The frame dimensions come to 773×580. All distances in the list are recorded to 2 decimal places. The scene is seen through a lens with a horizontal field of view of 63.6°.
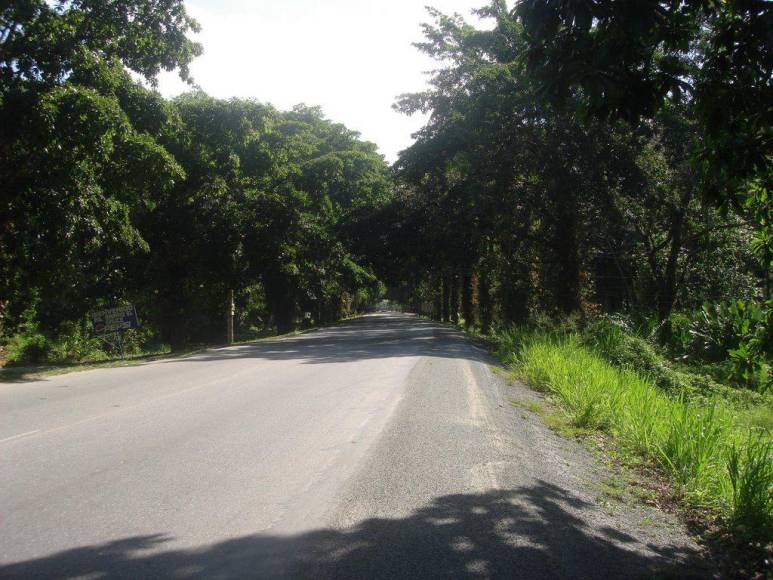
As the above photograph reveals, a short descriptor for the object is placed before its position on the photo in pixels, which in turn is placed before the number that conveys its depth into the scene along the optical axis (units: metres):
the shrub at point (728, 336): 14.74
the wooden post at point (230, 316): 29.22
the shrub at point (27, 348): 25.69
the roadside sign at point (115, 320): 18.62
